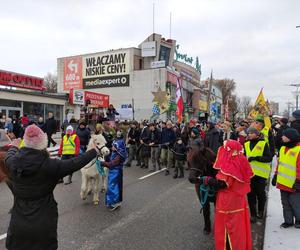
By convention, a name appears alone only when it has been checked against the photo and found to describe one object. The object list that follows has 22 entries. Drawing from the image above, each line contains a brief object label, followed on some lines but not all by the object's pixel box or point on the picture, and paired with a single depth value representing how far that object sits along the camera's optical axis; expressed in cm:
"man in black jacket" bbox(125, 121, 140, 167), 1303
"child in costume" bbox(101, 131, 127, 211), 657
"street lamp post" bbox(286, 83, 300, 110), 6594
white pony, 706
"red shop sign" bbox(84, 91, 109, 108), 2684
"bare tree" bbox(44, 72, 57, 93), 6456
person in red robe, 383
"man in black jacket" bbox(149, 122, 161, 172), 1210
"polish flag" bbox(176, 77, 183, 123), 1562
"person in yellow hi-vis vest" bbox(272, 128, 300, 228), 490
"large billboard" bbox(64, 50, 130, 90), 3869
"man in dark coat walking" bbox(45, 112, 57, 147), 1509
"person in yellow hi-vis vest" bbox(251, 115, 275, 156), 656
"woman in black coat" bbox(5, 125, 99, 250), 288
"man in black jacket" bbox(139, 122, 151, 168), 1248
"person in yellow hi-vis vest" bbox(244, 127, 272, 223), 566
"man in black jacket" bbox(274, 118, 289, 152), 923
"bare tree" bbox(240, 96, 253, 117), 10512
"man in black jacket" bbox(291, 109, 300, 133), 731
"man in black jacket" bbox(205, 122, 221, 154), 981
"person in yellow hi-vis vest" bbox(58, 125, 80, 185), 914
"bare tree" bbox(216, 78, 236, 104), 9396
